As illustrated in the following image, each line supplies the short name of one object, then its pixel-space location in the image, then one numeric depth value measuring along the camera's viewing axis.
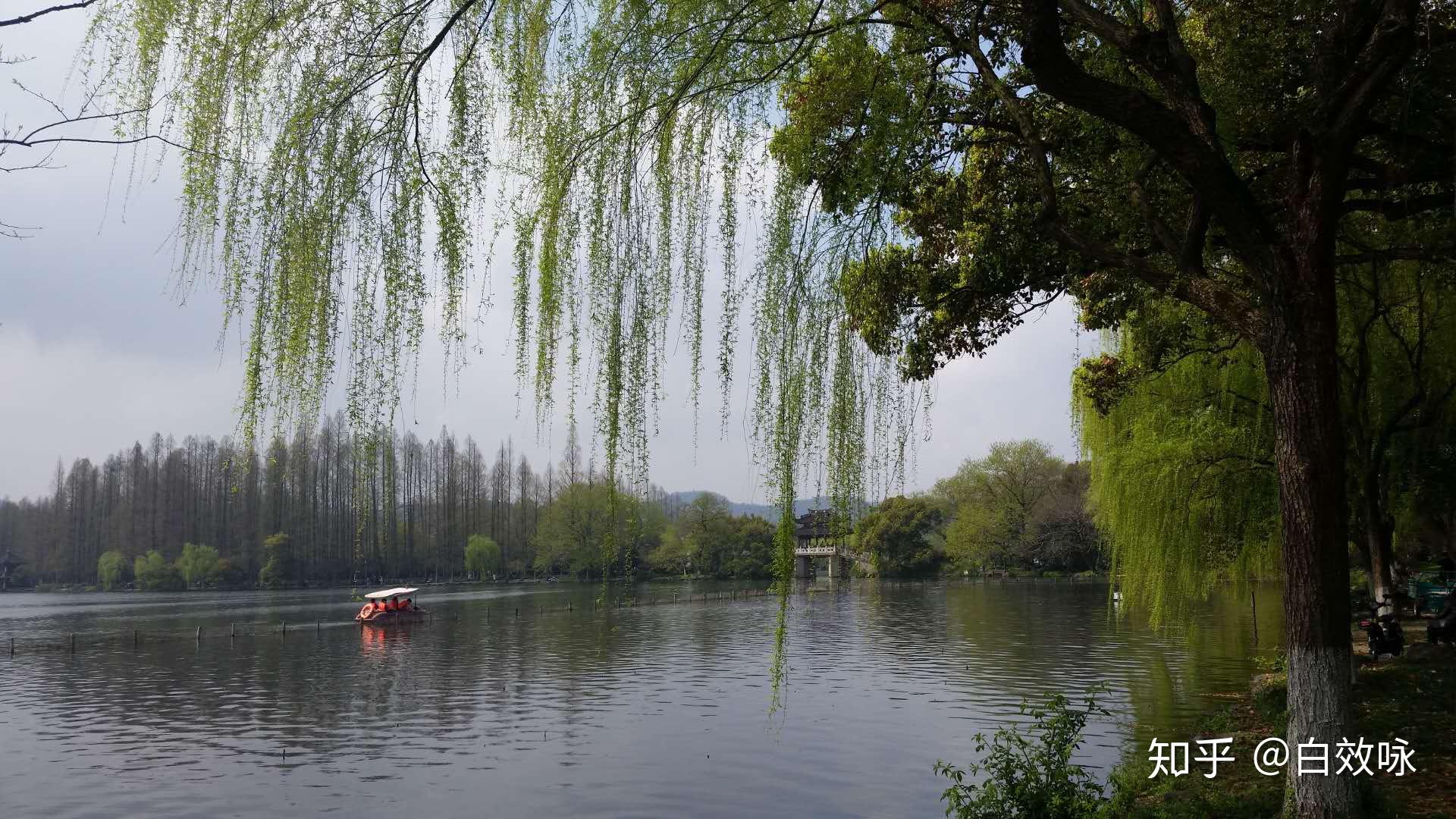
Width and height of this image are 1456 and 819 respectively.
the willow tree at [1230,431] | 13.45
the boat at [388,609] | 43.38
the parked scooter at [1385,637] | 14.72
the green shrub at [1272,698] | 11.38
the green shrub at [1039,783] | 7.67
